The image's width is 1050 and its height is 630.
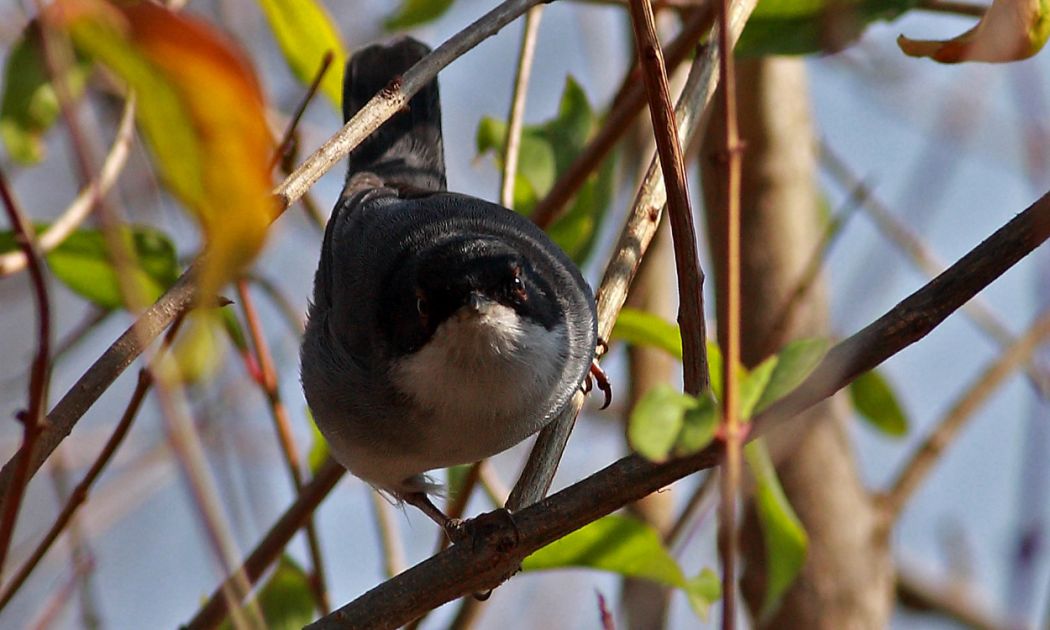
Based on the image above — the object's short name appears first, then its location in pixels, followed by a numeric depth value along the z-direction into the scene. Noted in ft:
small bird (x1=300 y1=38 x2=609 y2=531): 19.72
